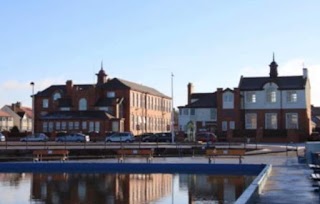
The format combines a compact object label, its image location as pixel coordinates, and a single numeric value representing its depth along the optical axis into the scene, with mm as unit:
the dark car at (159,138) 74538
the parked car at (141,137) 76625
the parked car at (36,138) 74062
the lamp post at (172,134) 70688
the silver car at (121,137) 73188
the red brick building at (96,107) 91812
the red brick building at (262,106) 78500
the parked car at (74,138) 73562
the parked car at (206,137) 67744
